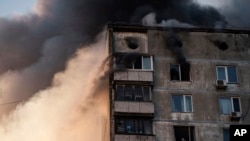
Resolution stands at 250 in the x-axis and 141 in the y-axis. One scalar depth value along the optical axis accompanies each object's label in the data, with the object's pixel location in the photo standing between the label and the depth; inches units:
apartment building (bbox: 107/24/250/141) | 2003.0
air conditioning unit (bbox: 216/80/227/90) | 2070.6
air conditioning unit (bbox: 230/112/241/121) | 2034.9
